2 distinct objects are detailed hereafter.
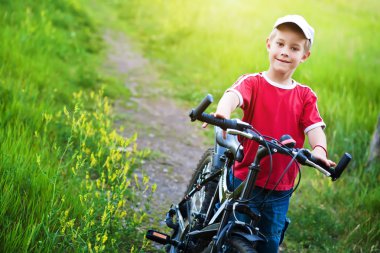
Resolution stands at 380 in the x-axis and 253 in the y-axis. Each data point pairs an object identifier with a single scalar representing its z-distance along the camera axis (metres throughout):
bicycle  2.10
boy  2.62
